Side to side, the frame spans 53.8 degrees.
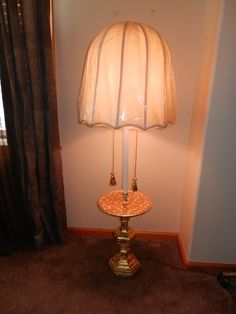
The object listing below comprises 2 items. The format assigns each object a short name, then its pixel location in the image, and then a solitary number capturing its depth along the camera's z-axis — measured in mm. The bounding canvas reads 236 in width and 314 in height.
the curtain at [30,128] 1317
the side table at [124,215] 1341
